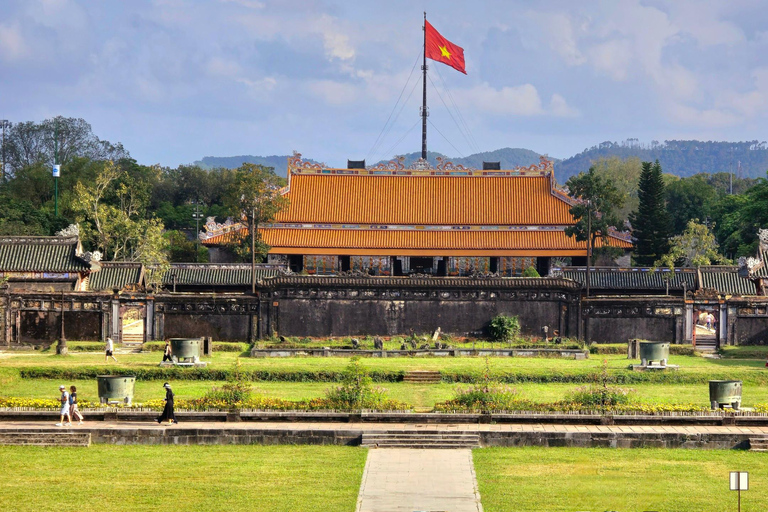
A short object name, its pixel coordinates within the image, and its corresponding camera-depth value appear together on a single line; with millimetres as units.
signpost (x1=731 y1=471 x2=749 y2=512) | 26438
